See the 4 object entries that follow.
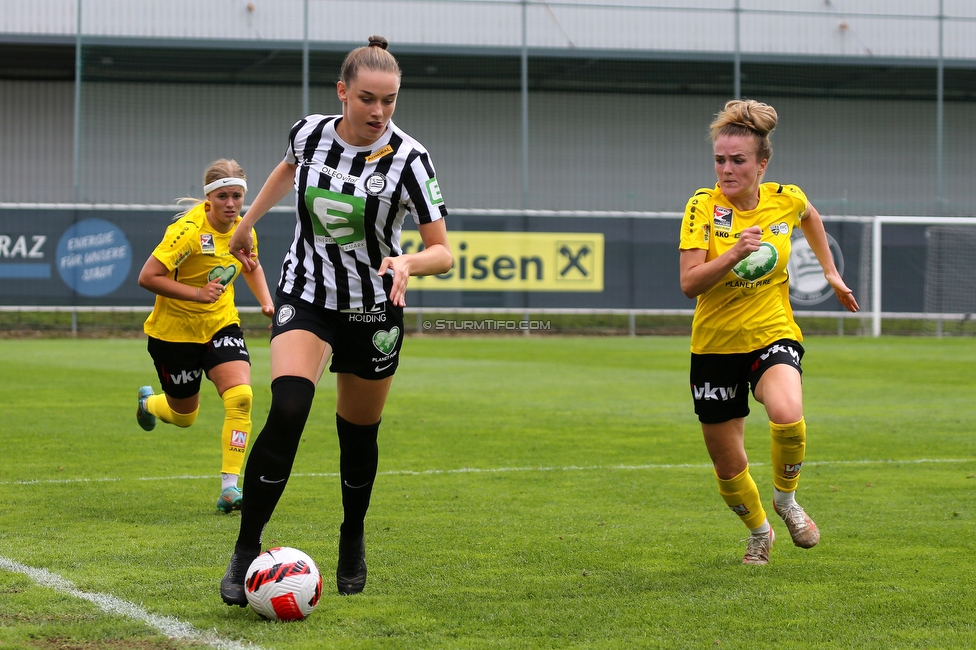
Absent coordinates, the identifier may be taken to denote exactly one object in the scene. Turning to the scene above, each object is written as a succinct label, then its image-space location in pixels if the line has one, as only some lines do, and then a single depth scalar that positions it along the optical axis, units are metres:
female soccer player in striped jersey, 8.86
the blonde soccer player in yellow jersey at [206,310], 14.21
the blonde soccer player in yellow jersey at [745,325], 10.80
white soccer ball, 8.62
